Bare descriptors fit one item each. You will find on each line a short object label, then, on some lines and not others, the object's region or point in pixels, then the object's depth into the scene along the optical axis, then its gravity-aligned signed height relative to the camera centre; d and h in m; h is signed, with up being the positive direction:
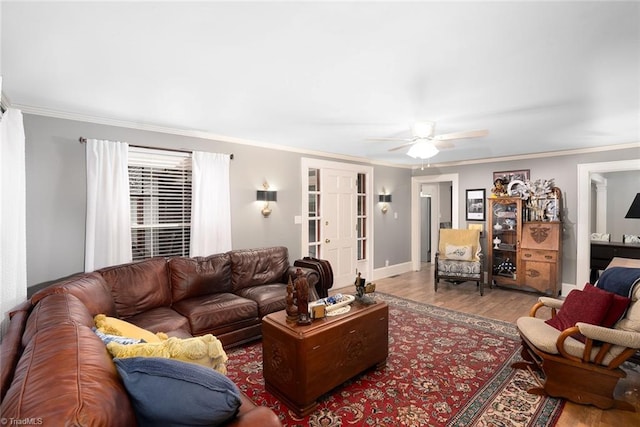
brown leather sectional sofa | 0.93 -0.64
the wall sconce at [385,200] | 6.06 +0.26
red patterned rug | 2.04 -1.41
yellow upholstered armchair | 5.02 -0.79
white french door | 5.06 -0.06
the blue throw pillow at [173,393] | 1.10 -0.69
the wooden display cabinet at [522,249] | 4.78 -0.61
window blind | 3.44 +0.13
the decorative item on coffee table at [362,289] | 2.68 -0.70
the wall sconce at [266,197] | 4.31 +0.22
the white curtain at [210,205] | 3.74 +0.09
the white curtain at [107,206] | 3.07 +0.06
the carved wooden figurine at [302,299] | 2.20 -0.66
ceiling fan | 3.13 +0.77
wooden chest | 2.04 -1.05
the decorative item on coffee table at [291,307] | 2.23 -0.72
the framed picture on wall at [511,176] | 5.31 +0.69
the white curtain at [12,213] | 2.25 -0.01
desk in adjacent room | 4.81 -0.66
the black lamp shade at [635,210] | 4.38 +0.05
